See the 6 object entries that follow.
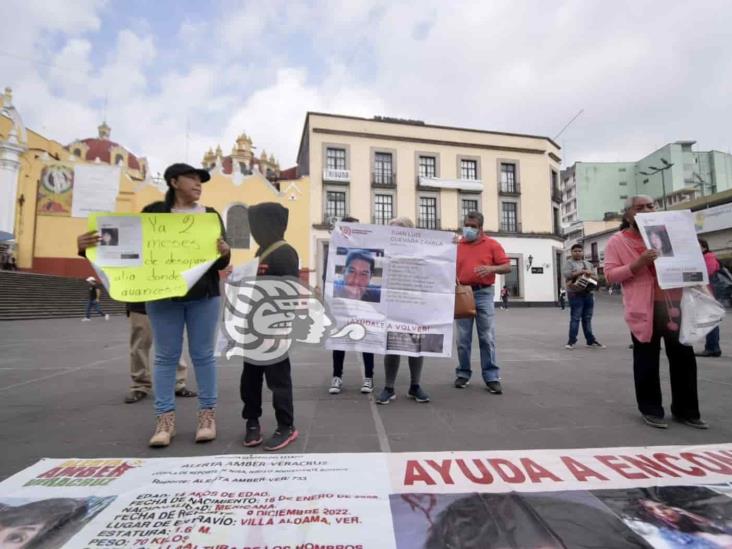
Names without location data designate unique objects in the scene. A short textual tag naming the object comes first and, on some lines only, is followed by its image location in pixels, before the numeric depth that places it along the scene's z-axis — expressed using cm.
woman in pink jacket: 265
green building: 4091
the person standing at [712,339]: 520
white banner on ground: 139
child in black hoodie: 241
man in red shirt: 368
